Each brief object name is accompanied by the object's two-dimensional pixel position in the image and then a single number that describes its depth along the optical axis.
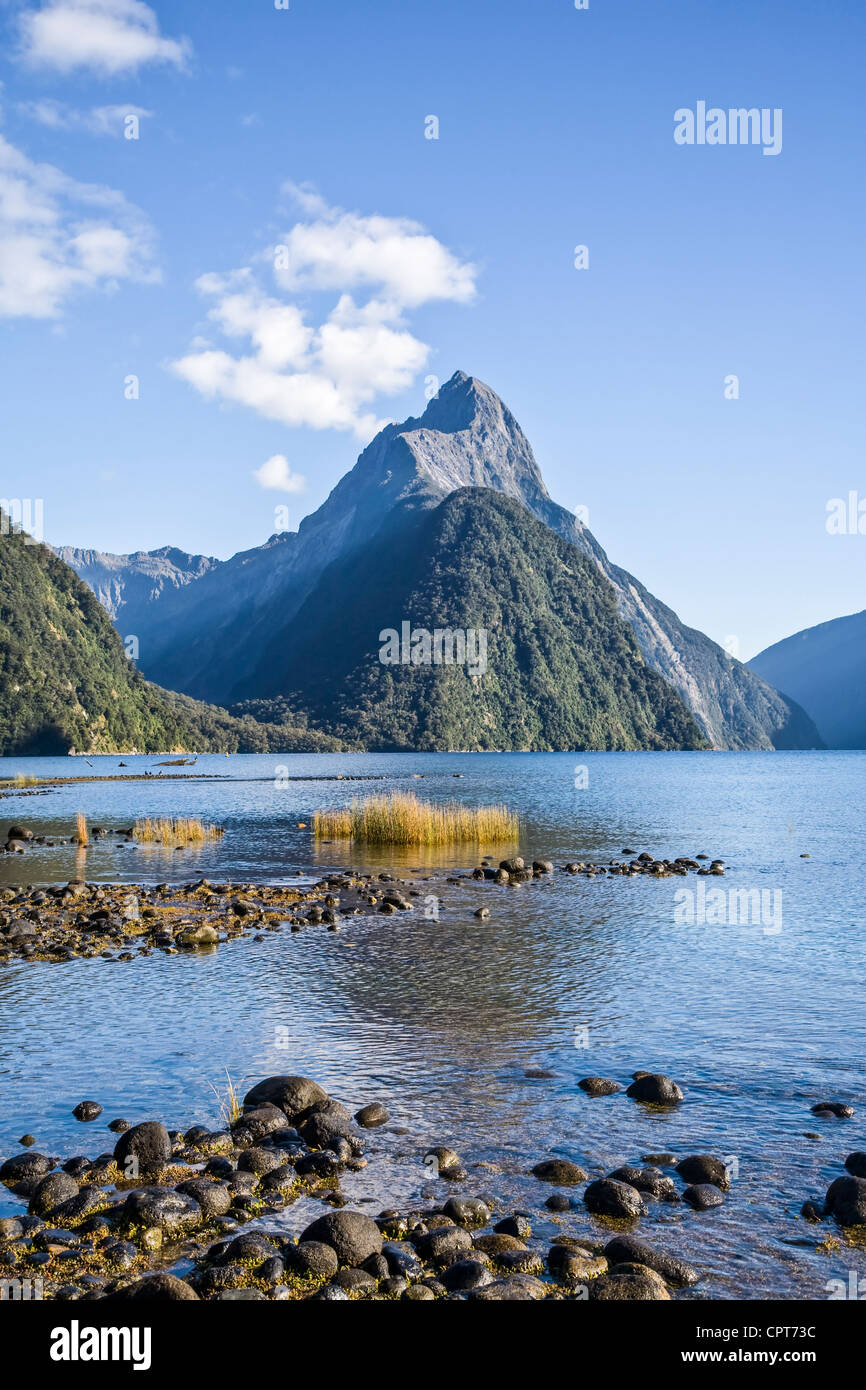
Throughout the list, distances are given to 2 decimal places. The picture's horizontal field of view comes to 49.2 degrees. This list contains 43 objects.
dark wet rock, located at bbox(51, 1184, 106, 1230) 10.88
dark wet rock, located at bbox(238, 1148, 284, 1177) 12.24
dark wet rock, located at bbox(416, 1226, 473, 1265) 9.84
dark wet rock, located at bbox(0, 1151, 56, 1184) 11.91
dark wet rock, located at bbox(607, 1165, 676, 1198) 11.73
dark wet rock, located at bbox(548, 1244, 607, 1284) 9.55
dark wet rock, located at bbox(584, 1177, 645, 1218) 11.16
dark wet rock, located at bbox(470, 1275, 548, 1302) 8.96
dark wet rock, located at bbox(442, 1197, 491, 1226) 10.82
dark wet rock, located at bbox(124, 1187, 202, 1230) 10.70
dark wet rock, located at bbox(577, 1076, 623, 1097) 15.16
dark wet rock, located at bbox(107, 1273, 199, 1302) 8.80
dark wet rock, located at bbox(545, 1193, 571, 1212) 11.19
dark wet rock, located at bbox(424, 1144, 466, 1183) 12.11
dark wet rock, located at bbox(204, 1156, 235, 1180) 12.05
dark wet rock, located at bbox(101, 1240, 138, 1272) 9.86
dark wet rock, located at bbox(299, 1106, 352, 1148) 13.06
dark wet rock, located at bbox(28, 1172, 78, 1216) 11.04
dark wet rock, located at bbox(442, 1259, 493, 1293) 9.29
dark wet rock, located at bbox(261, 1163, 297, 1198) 11.80
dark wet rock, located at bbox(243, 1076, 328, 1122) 14.09
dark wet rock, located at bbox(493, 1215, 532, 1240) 10.53
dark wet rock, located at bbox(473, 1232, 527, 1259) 10.06
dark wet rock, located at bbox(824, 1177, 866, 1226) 11.02
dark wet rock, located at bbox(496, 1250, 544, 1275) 9.70
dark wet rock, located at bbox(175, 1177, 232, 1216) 11.13
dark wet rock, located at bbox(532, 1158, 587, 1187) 12.03
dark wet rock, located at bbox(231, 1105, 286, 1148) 13.22
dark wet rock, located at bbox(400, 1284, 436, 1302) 9.16
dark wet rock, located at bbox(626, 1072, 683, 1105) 14.75
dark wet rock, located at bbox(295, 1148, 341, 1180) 12.23
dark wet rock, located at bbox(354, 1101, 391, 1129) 13.70
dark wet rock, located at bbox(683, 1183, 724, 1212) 11.41
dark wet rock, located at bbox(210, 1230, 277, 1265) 9.77
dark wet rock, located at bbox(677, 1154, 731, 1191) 12.03
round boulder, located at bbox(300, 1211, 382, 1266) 9.84
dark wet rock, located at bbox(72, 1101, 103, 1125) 13.94
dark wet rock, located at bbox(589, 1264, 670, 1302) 9.18
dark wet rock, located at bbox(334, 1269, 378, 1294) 9.24
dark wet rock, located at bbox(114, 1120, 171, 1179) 12.10
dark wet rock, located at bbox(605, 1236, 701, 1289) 9.68
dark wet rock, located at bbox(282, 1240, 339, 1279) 9.51
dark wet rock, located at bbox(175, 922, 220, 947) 26.69
